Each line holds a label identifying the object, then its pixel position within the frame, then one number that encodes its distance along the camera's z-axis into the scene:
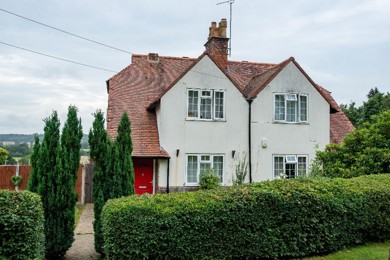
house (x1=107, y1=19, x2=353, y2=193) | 16.97
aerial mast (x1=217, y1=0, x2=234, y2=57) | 20.48
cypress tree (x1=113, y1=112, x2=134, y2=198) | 9.57
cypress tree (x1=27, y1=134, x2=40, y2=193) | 8.98
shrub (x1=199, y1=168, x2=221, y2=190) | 16.50
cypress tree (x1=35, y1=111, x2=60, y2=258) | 8.79
